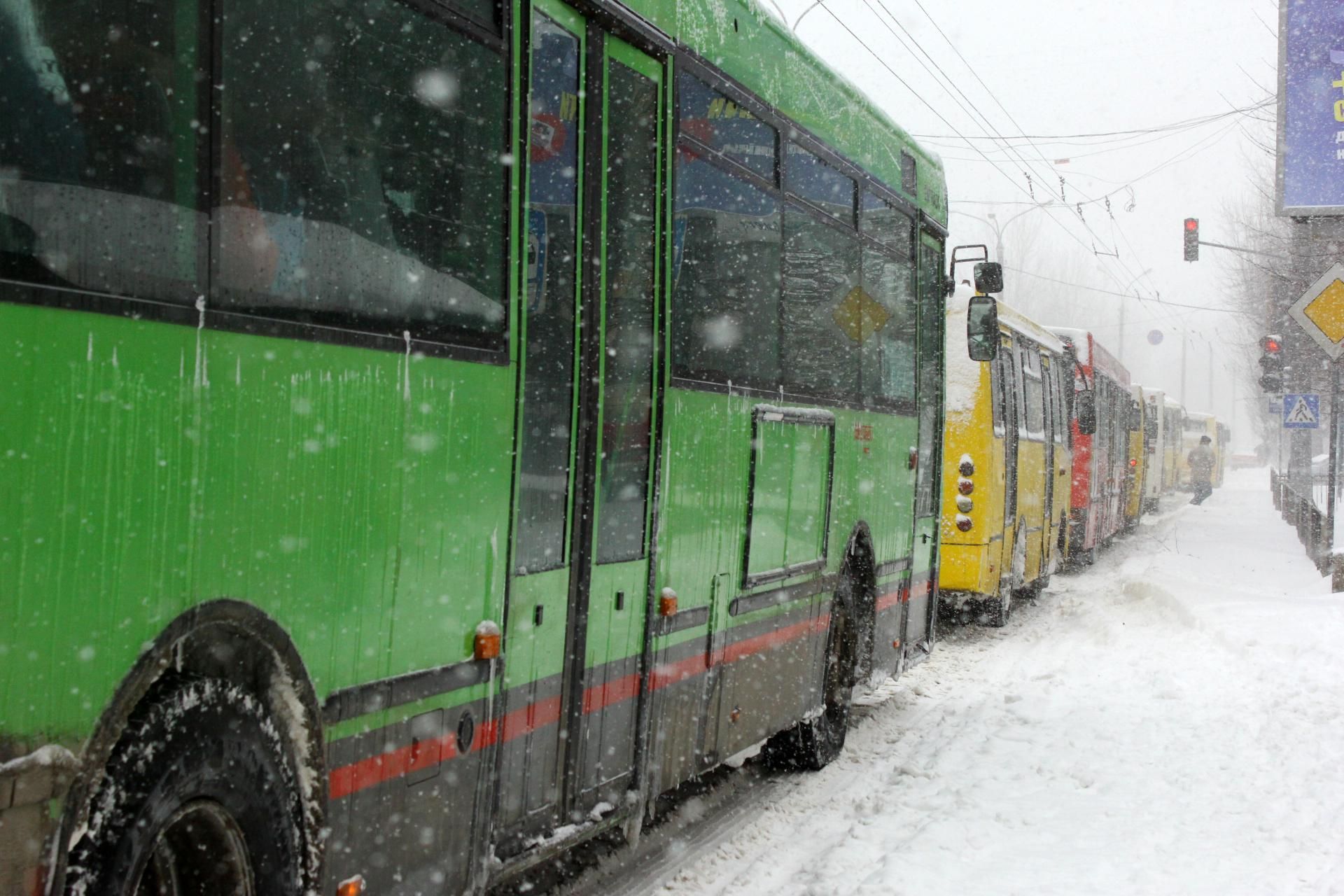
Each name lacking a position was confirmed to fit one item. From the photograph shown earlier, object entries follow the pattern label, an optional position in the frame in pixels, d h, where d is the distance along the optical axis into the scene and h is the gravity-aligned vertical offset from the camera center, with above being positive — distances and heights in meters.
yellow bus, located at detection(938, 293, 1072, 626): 13.42 -0.35
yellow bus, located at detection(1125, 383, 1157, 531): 32.44 -0.35
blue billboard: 17.39 +4.20
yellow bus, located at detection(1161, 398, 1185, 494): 48.22 -0.03
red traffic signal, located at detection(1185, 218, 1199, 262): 29.38 +4.29
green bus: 2.55 -0.02
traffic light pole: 19.73 -0.10
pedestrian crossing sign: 22.98 +0.51
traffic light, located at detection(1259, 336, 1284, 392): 21.64 +1.27
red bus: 20.66 -0.12
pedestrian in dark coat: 54.22 -1.15
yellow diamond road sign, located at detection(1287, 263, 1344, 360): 13.25 +1.27
